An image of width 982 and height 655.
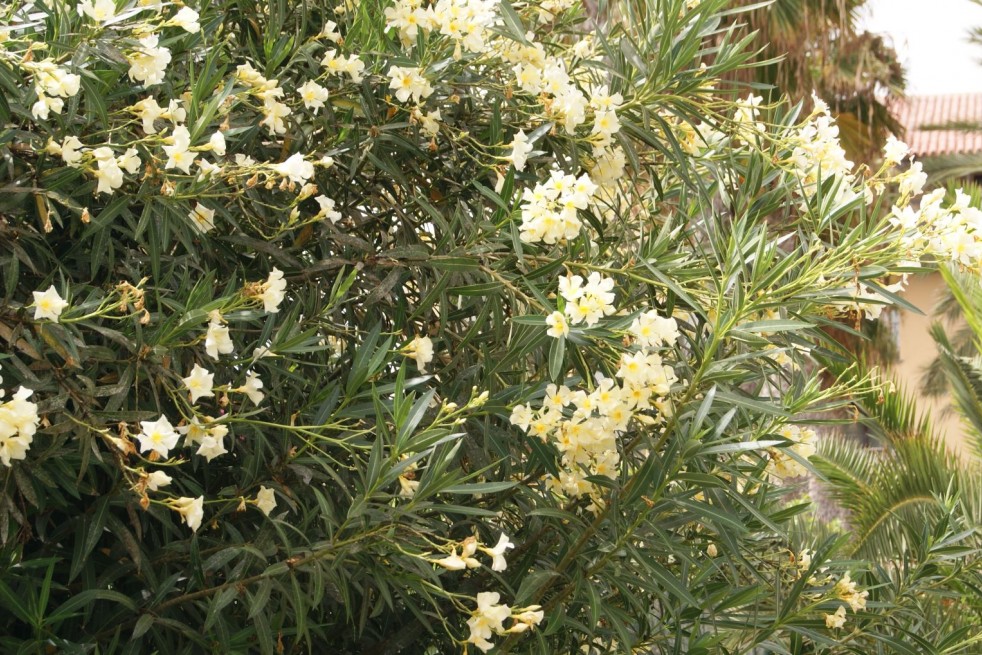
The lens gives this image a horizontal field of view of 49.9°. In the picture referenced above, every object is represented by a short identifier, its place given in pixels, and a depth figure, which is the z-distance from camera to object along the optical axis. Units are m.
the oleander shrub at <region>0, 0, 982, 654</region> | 1.38
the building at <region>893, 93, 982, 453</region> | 13.94
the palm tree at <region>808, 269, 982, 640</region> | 5.12
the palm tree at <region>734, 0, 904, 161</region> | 7.93
